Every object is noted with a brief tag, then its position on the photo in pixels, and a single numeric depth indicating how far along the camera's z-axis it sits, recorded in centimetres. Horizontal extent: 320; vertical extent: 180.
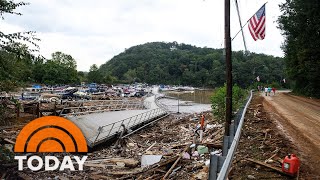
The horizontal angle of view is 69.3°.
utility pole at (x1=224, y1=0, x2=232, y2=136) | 956
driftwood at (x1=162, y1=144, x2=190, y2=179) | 853
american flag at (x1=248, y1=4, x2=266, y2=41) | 1206
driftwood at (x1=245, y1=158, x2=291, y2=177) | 580
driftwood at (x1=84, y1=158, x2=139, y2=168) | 1082
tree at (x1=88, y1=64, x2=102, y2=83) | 10523
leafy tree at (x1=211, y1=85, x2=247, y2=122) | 1662
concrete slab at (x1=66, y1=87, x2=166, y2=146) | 1490
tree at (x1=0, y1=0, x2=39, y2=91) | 709
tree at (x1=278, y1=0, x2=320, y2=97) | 2745
